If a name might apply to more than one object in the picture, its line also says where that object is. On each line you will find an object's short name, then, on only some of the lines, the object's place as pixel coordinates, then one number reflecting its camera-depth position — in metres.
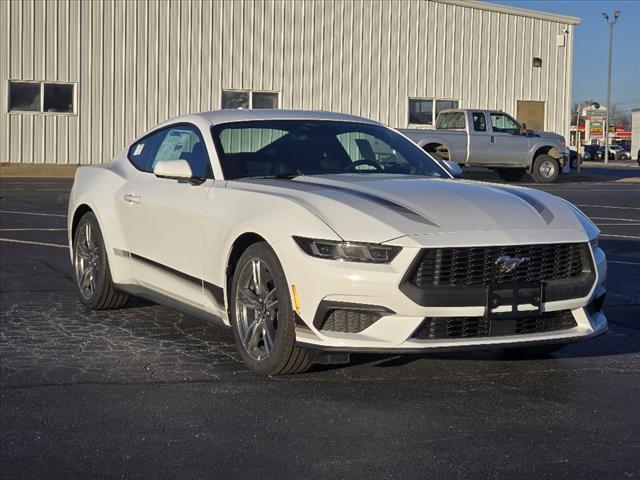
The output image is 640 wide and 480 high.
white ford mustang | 5.31
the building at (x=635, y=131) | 87.31
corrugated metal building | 28.16
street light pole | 64.06
